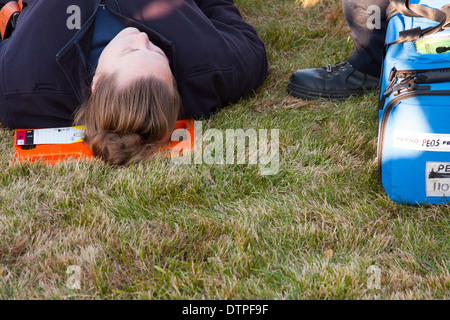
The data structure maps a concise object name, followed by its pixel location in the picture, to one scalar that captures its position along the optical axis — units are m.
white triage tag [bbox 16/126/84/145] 2.41
